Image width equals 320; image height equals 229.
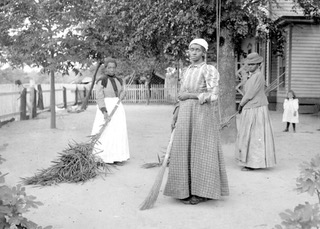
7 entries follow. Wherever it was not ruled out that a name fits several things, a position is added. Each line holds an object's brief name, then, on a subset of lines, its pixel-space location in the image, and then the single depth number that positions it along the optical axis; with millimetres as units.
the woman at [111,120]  7301
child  12250
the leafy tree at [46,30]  11359
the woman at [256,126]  6754
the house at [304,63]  18344
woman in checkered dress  4918
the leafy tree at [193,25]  9172
